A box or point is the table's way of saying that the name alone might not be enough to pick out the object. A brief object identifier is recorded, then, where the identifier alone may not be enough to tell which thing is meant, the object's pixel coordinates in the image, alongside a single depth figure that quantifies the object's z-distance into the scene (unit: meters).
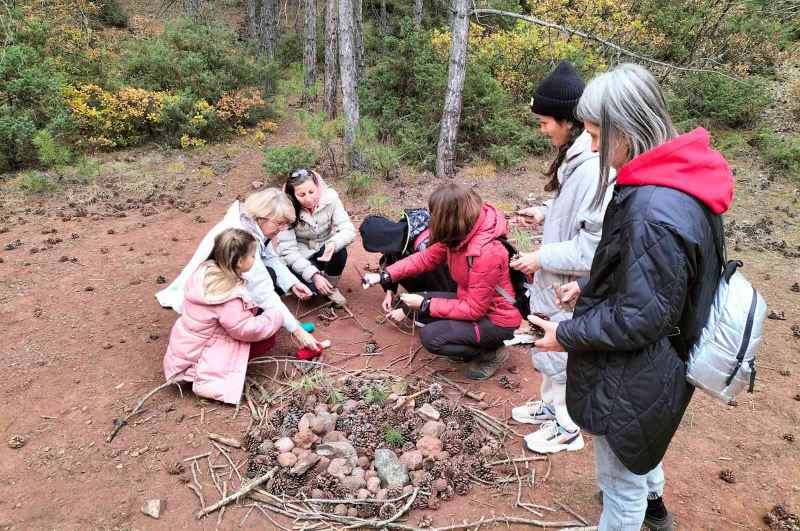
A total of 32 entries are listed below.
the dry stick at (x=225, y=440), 3.14
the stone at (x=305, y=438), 3.11
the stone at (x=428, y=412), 3.42
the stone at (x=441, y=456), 3.09
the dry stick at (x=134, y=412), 3.17
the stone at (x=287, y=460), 2.95
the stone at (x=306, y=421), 3.20
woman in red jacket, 3.43
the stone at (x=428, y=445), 3.12
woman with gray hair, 1.69
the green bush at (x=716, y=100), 9.45
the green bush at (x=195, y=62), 9.82
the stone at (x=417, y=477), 2.90
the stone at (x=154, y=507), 2.66
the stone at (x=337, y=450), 3.04
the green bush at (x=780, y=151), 8.20
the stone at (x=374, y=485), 2.86
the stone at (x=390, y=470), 2.91
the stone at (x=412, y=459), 3.02
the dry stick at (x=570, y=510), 2.74
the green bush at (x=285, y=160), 8.15
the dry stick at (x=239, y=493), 2.68
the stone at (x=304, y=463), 2.88
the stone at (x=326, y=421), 3.22
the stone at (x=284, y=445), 3.05
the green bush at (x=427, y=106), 9.11
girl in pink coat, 3.35
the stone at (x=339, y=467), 2.93
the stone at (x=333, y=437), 3.15
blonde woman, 3.79
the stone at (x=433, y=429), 3.28
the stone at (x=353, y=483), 2.85
